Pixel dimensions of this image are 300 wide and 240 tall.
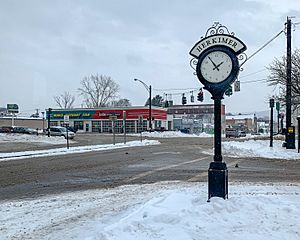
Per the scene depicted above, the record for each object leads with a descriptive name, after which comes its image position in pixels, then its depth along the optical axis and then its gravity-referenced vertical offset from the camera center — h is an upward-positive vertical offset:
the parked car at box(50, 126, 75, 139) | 38.80 -1.99
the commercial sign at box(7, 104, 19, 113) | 35.60 +1.15
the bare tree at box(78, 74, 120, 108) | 78.28 +6.79
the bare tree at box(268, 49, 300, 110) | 21.11 +3.04
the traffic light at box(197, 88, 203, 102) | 26.36 +1.87
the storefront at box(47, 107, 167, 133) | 57.97 -0.50
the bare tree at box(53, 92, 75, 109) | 91.01 +4.42
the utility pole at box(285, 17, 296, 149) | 18.19 +1.00
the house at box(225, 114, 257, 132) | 94.88 -1.40
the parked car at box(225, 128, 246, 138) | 48.54 -2.90
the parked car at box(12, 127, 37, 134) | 44.97 -2.14
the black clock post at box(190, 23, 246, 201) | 5.65 +0.96
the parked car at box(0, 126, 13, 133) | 45.94 -2.06
